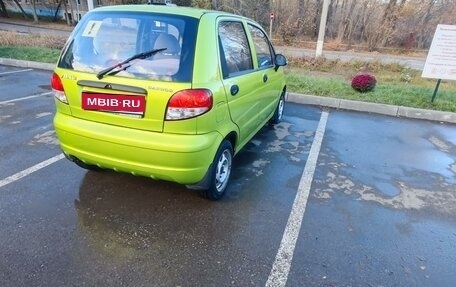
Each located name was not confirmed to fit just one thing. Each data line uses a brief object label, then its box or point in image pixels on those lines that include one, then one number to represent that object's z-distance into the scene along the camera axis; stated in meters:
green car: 2.67
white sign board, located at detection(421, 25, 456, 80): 6.68
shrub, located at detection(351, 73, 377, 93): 7.80
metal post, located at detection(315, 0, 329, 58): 12.73
